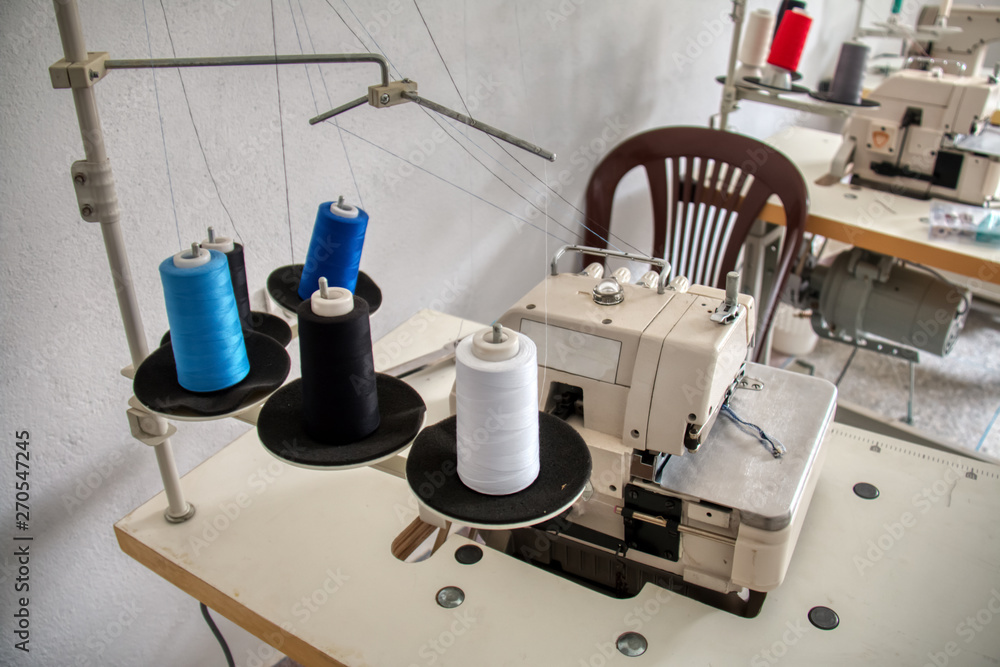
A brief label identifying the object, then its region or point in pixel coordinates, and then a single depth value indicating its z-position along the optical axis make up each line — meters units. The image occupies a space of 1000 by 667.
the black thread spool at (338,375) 0.82
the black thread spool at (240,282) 1.07
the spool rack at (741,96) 2.24
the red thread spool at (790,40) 2.34
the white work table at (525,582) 1.05
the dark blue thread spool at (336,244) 1.08
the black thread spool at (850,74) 2.42
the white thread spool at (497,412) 0.76
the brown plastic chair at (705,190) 2.05
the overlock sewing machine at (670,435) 1.07
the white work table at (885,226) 2.05
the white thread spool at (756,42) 2.45
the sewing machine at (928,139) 2.29
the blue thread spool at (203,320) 0.88
